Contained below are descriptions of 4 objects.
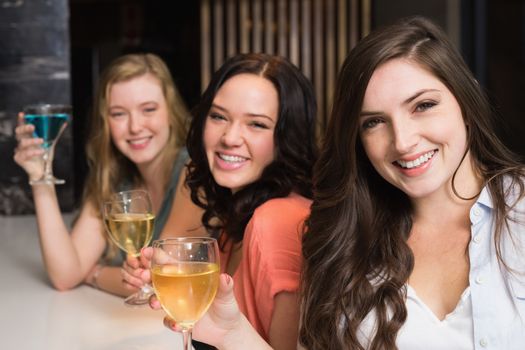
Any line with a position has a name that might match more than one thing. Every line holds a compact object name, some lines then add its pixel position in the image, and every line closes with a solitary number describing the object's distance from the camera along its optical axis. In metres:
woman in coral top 1.56
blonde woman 2.15
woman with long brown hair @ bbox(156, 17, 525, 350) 1.28
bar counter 1.48
